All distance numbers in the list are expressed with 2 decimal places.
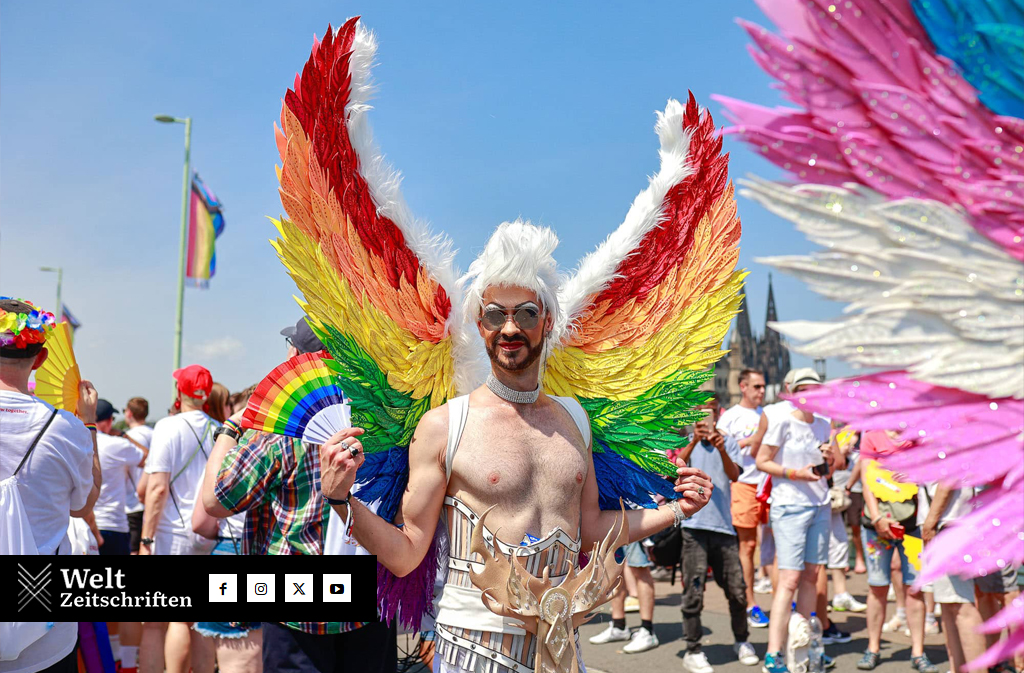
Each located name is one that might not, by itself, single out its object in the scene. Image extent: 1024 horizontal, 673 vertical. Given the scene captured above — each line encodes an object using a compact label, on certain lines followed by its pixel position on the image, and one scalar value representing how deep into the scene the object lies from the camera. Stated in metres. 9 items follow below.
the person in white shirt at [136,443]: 6.39
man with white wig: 2.08
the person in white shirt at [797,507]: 5.02
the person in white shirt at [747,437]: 6.31
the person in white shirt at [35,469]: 2.69
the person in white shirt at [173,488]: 4.41
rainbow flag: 14.16
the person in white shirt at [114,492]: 5.14
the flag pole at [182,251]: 14.27
